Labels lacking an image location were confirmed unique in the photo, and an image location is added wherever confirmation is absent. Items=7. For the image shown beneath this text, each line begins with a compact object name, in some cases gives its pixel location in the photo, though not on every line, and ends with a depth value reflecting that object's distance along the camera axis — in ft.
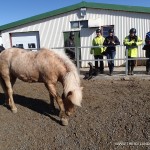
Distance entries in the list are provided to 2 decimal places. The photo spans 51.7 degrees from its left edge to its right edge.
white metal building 24.47
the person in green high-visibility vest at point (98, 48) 18.77
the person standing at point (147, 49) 17.28
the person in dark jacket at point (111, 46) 17.75
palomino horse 9.88
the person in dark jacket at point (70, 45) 19.33
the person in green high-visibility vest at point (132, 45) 16.95
